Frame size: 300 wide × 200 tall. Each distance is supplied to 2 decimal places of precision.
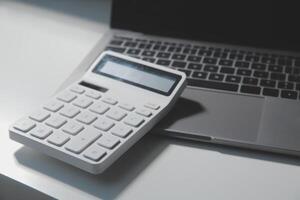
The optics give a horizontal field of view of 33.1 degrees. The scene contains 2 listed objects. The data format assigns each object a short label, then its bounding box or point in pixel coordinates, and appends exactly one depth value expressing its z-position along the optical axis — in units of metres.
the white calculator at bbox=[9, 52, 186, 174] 0.44
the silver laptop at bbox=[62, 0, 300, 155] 0.49
